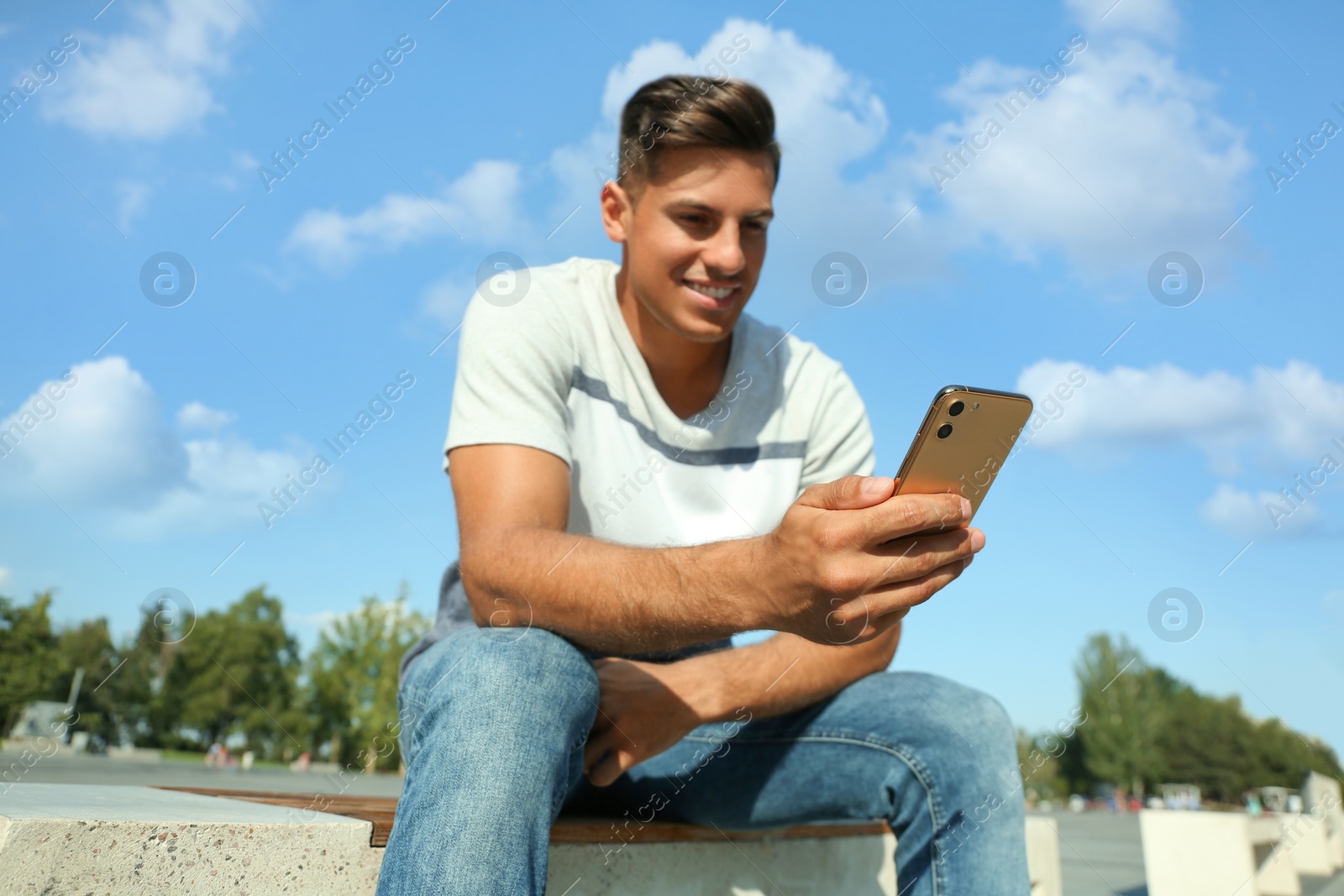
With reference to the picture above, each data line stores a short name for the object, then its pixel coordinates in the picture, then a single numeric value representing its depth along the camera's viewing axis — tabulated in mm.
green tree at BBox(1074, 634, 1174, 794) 82250
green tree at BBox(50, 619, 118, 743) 54031
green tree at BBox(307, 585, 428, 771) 43625
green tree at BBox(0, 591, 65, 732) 42188
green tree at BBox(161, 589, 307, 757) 59844
